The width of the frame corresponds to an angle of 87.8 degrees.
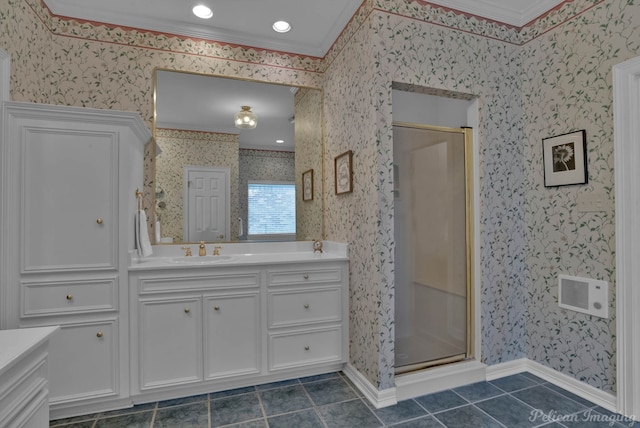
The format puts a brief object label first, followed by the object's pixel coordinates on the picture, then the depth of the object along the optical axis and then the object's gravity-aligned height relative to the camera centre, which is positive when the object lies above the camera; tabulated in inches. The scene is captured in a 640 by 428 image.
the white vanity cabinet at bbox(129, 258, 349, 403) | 84.2 -29.9
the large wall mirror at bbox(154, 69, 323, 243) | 106.0 +18.6
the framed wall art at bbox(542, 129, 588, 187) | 85.4 +14.5
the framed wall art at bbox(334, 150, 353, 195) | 98.9 +13.1
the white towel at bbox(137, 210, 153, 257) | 88.6 -5.6
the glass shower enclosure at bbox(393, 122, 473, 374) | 93.9 -9.1
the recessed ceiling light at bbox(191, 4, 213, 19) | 95.1 +59.6
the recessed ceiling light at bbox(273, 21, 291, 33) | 103.3 +59.5
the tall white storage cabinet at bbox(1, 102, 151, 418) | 73.5 -5.4
